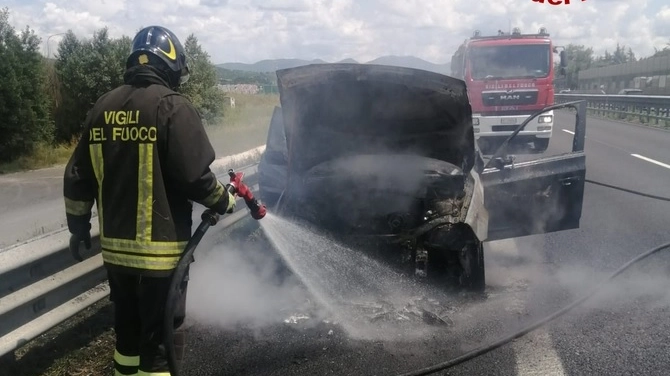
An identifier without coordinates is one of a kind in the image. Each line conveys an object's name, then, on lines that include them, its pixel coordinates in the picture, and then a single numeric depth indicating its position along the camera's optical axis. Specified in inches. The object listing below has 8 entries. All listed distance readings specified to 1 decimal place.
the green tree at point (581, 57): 3502.5
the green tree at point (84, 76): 733.9
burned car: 199.0
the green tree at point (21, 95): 601.0
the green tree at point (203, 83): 904.3
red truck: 590.2
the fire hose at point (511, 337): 146.8
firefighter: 116.8
